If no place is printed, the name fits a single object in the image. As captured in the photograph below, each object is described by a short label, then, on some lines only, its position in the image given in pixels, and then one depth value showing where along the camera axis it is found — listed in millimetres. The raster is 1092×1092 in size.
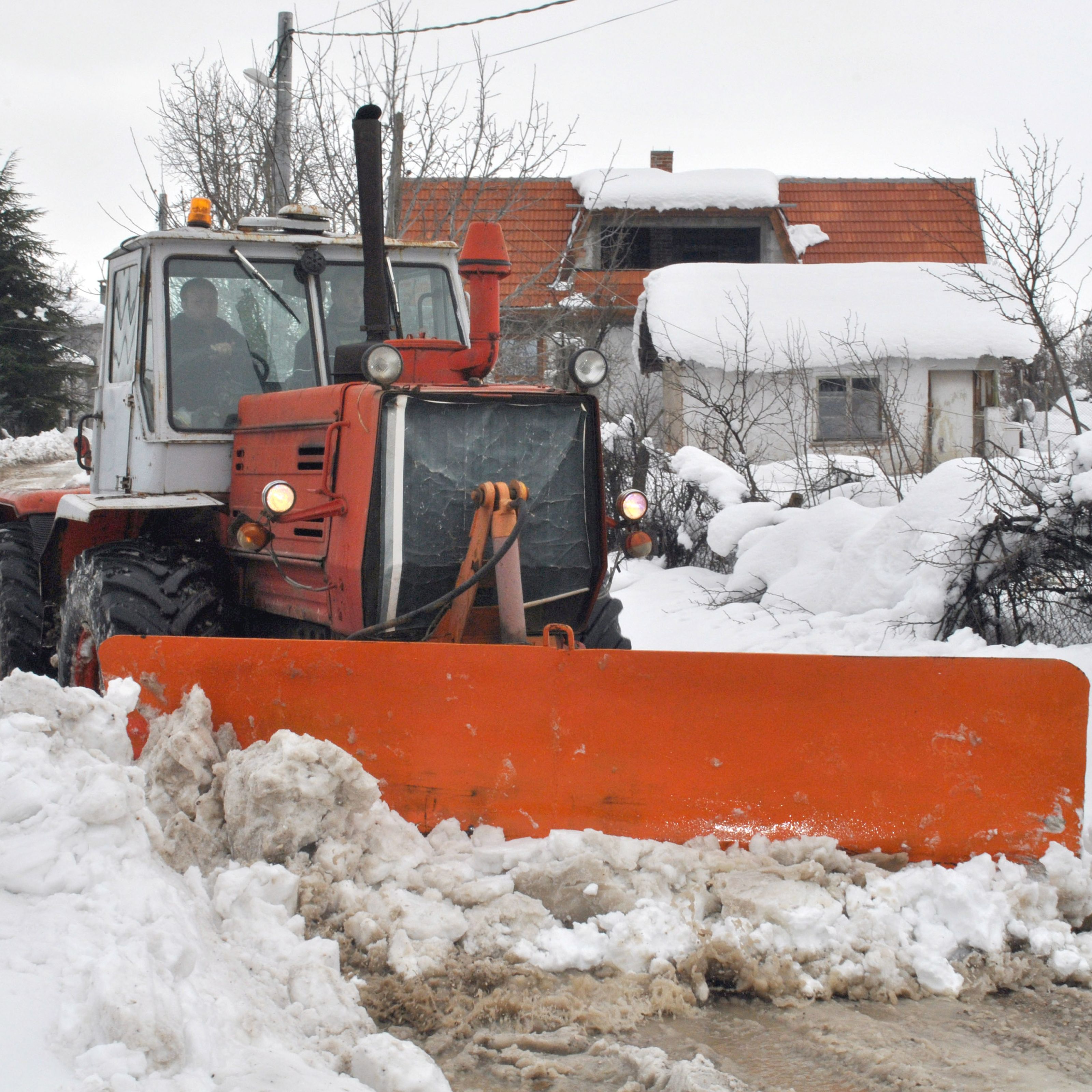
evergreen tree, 29969
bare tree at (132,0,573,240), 12578
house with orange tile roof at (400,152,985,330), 19281
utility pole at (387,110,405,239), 12164
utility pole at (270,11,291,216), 12188
